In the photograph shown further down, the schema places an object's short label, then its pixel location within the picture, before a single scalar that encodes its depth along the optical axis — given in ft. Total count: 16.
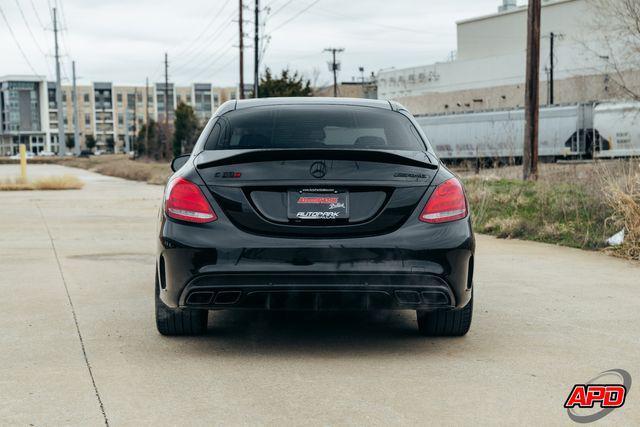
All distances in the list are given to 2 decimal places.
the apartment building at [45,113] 619.67
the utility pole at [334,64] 281.50
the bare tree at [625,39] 115.24
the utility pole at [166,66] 309.01
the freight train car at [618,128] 137.69
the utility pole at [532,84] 66.69
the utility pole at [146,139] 287.05
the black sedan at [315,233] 16.10
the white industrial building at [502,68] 212.02
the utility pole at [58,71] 285.47
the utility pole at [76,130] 340.80
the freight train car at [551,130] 144.77
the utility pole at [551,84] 182.82
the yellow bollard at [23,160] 96.80
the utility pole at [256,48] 156.87
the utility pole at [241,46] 156.00
